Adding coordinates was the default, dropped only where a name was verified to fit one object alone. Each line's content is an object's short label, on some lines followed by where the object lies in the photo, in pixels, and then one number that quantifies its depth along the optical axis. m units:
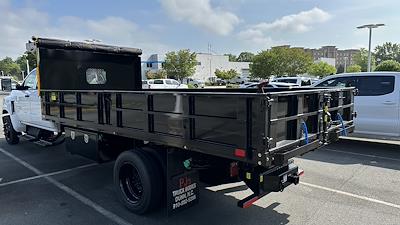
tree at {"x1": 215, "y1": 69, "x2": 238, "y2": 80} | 78.41
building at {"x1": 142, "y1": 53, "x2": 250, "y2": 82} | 87.69
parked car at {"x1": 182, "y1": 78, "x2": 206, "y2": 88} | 65.97
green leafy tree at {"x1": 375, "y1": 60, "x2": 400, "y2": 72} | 42.79
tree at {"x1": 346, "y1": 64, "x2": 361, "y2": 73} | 69.75
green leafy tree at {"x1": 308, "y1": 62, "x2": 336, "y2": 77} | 65.53
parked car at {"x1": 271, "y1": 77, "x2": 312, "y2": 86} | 22.20
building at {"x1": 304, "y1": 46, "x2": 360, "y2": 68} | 171.62
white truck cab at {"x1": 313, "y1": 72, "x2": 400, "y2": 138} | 7.64
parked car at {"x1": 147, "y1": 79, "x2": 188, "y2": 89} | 32.89
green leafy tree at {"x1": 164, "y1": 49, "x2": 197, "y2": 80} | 67.06
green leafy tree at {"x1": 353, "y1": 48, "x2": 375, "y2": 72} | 97.18
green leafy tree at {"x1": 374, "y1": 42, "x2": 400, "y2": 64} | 116.29
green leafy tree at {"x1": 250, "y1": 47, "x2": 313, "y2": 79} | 59.88
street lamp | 26.42
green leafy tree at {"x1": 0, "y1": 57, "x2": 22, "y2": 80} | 108.31
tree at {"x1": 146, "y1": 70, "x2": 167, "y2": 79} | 64.25
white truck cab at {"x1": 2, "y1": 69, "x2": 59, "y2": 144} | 7.36
